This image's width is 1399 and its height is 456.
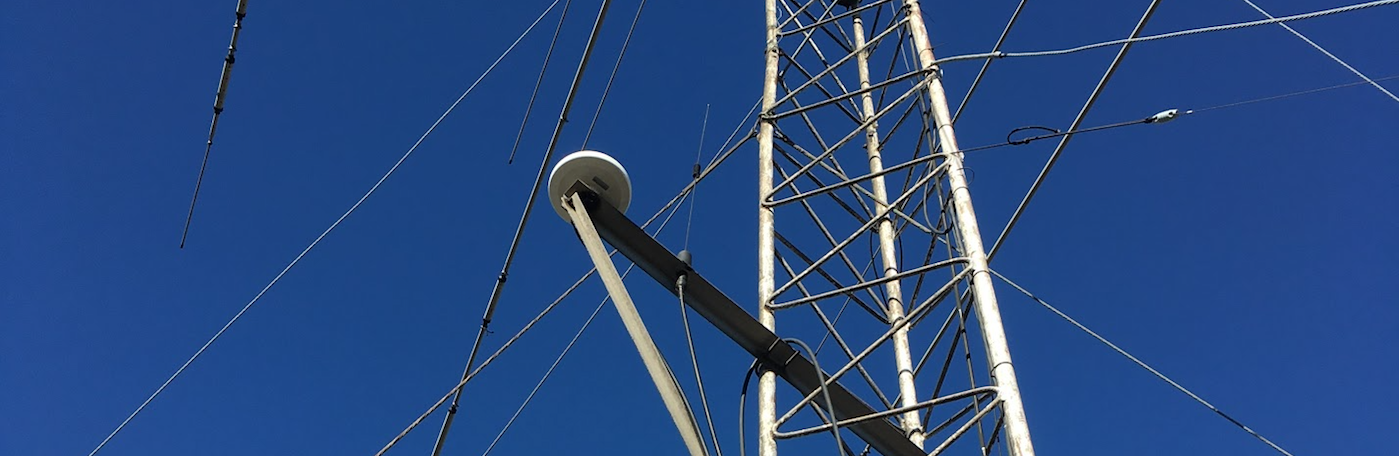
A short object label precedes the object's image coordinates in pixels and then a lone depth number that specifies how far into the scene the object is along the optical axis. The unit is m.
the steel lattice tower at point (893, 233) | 4.73
